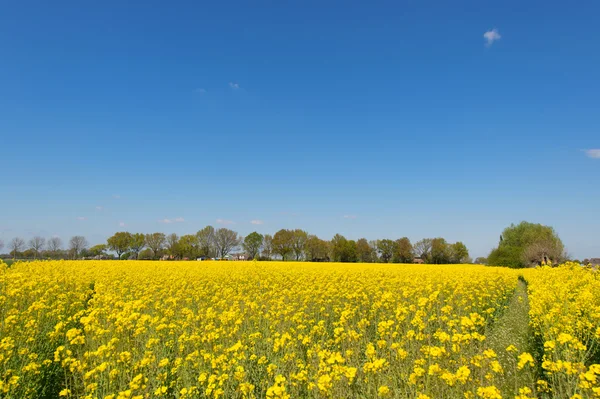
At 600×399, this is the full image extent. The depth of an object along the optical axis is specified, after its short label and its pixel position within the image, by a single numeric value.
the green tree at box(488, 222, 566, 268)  52.56
